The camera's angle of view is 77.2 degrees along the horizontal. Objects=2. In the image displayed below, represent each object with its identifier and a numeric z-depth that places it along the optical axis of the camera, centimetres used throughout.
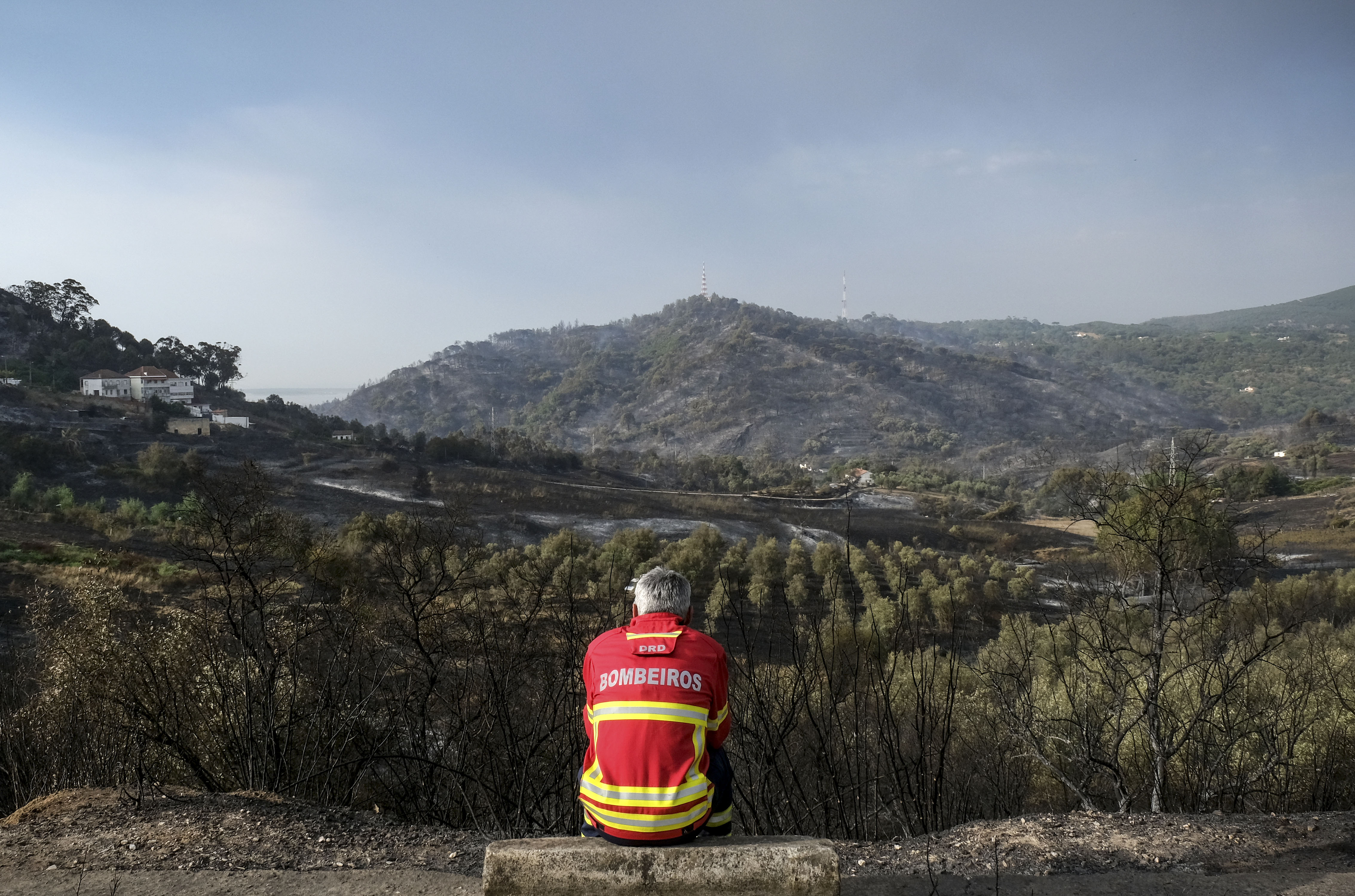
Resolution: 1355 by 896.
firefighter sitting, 268
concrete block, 287
